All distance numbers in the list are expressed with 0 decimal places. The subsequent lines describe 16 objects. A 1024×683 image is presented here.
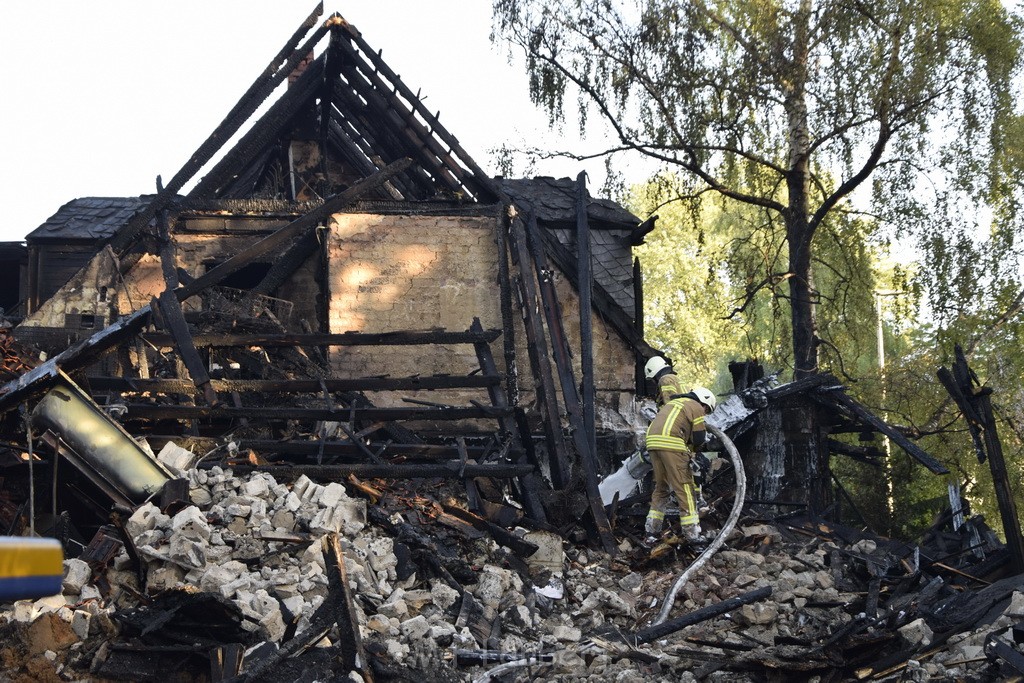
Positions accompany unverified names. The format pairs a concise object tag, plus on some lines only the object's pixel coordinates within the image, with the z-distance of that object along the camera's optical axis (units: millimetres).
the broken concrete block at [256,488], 8594
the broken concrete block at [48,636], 6445
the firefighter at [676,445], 10297
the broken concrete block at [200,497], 8344
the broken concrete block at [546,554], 9578
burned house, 10727
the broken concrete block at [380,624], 7348
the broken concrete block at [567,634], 8188
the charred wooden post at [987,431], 9344
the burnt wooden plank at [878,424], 12141
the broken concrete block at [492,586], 8438
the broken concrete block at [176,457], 8902
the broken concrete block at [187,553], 7293
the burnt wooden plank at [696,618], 8188
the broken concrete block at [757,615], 8430
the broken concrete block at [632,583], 9531
